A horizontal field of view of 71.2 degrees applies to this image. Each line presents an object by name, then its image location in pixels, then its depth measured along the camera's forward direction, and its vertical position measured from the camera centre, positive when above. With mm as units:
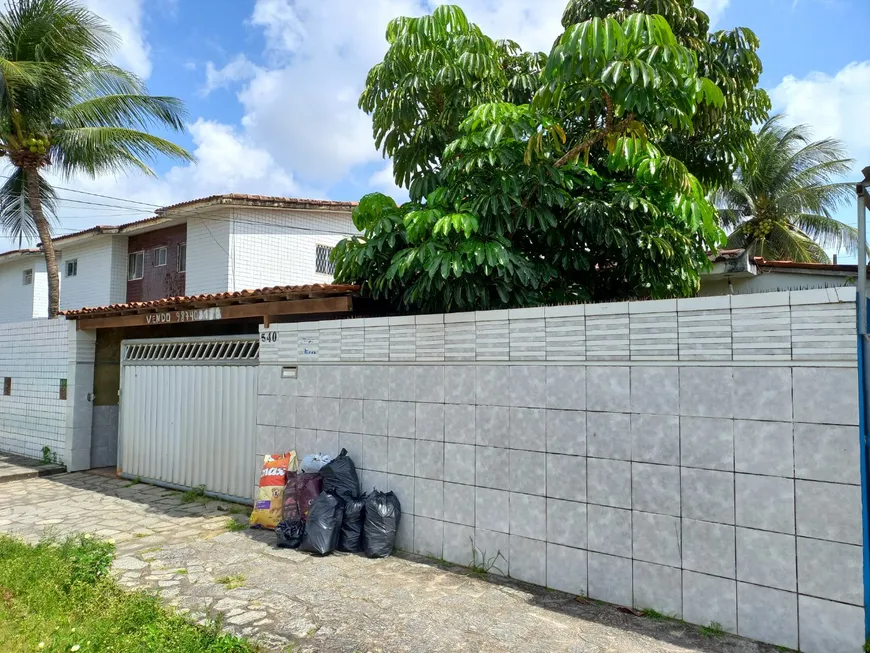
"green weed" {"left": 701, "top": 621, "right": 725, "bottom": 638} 3808 -1674
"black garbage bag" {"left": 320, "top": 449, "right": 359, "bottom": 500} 5664 -1103
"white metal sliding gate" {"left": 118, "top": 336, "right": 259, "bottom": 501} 7453 -721
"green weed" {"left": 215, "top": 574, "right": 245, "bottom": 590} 4797 -1778
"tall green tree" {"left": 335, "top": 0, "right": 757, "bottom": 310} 4715 +1729
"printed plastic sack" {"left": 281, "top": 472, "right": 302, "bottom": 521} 5949 -1434
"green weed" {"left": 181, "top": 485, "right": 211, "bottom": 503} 7684 -1759
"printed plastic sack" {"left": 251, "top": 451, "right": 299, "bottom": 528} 6223 -1352
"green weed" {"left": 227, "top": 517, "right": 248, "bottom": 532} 6375 -1768
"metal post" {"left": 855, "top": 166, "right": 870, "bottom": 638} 3463 -187
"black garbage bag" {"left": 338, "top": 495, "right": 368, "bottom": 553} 5508 -1515
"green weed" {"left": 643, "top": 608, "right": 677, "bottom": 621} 4023 -1675
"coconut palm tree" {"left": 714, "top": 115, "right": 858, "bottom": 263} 16141 +4573
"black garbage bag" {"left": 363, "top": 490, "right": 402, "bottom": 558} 5379 -1480
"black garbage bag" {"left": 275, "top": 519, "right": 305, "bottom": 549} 5656 -1624
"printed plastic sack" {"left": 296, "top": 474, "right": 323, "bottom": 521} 5879 -1277
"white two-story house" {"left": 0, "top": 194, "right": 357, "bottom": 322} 14109 +2794
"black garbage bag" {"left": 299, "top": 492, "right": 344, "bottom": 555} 5426 -1489
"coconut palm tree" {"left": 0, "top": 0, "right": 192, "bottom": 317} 11055 +4784
